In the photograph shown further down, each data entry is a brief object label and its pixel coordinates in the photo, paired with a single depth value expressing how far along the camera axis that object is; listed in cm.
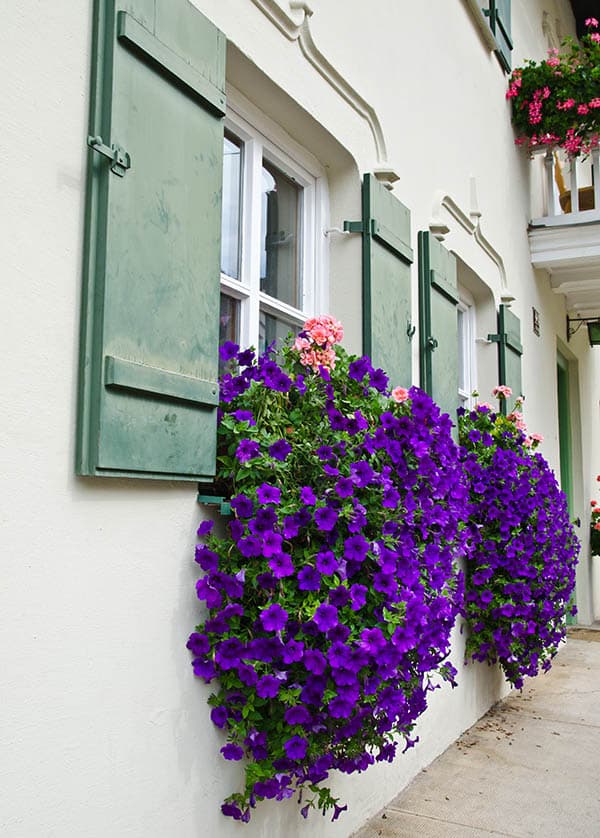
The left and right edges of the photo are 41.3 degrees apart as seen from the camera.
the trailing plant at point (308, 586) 202
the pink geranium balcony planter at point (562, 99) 580
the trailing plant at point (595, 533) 875
